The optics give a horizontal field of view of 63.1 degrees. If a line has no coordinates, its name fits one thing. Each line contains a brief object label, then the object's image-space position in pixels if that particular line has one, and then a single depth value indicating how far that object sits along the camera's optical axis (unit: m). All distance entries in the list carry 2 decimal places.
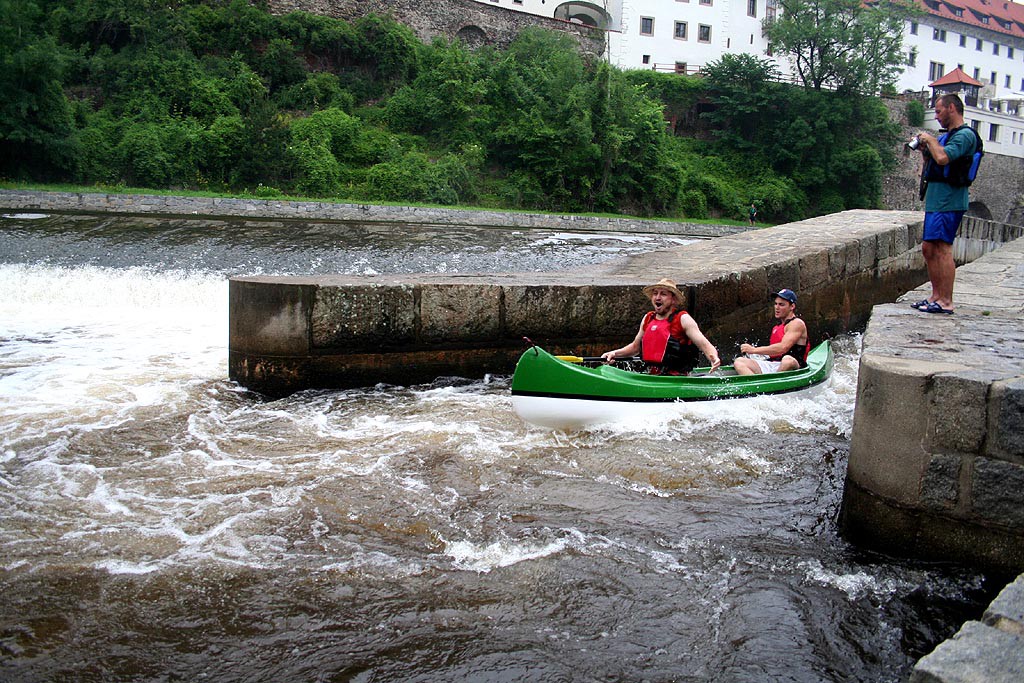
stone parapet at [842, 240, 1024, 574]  3.76
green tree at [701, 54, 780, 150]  45.47
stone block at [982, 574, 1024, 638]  2.44
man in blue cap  7.68
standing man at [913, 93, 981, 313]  6.07
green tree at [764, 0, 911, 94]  44.59
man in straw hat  7.14
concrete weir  7.53
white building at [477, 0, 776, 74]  48.75
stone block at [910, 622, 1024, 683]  2.18
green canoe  6.36
